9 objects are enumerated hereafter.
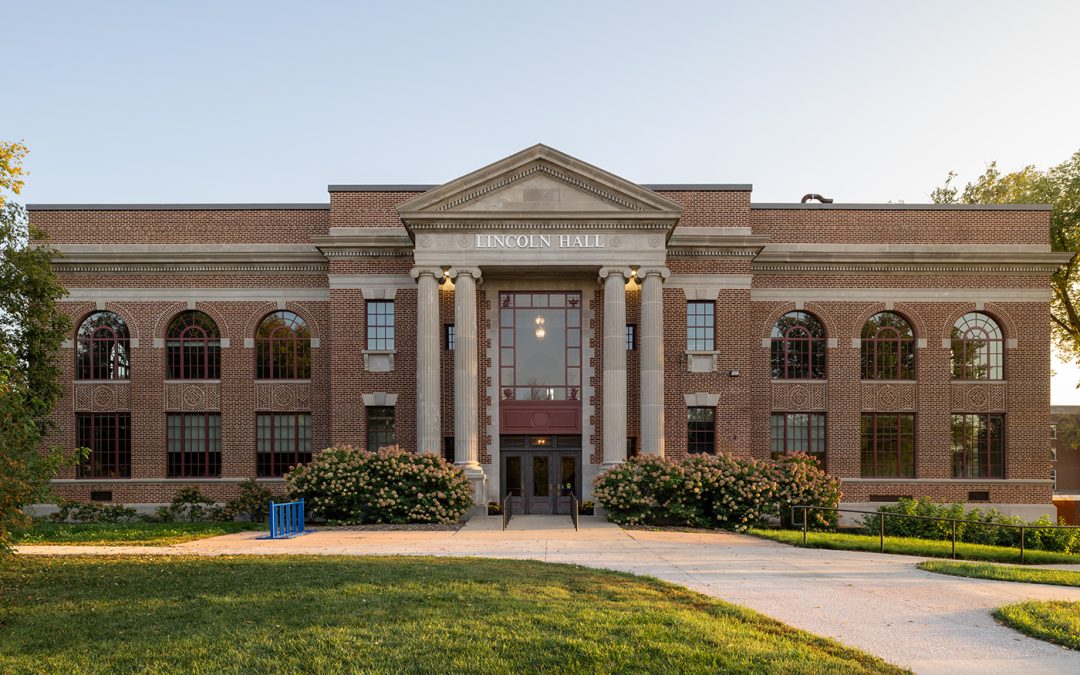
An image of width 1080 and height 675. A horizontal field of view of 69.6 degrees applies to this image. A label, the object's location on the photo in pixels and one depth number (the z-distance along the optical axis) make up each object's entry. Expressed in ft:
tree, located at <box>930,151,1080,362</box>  111.55
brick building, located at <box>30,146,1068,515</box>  88.99
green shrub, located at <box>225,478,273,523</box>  86.94
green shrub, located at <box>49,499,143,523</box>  87.51
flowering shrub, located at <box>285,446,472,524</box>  76.02
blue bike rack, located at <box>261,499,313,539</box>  68.90
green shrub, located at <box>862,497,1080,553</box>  72.79
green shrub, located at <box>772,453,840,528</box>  76.79
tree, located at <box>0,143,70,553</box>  77.65
